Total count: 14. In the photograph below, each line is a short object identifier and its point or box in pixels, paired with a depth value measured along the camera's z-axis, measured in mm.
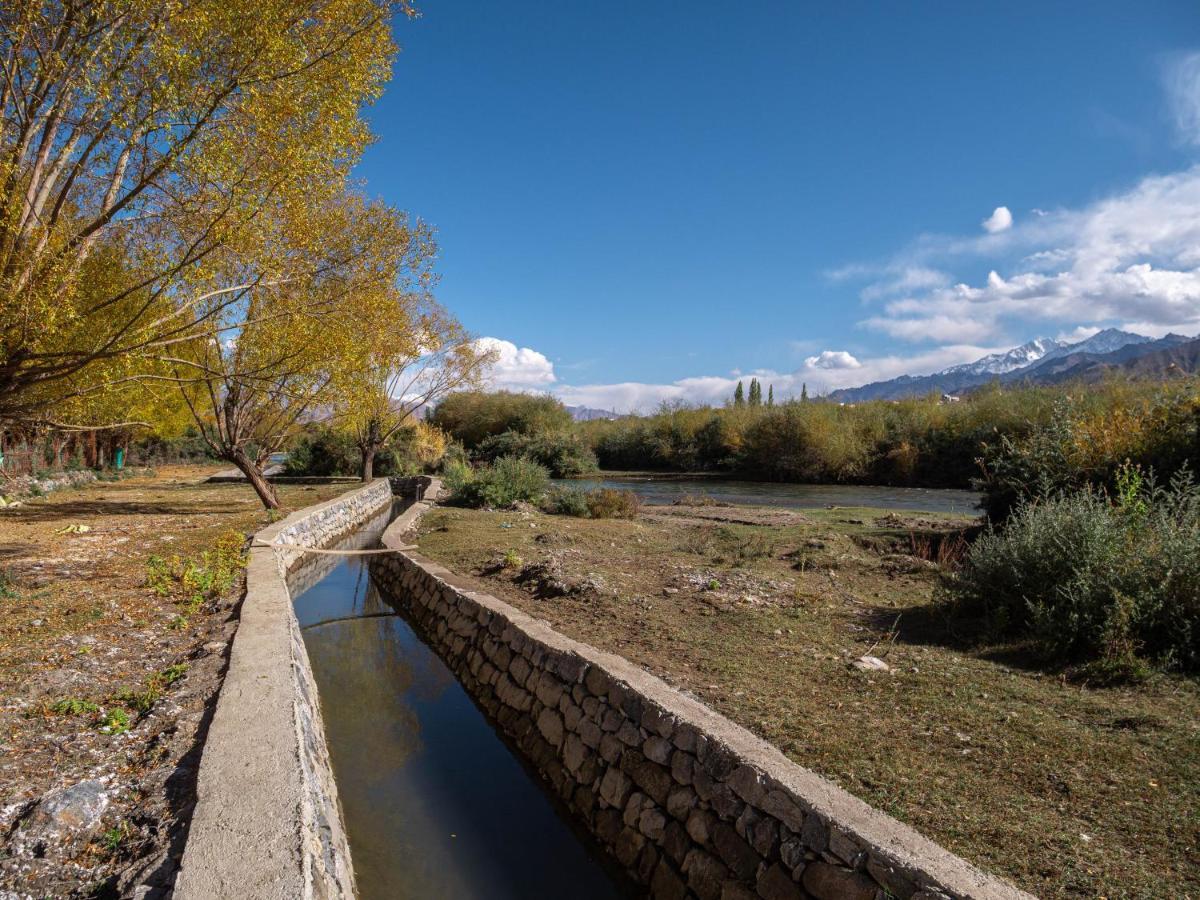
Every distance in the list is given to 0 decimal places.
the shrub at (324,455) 32781
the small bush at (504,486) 18219
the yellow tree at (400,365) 14047
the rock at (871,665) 5230
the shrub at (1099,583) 5074
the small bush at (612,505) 16797
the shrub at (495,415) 46688
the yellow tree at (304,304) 9688
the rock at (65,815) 3059
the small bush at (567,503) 16828
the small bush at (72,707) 4355
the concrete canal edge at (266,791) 2766
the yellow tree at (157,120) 5945
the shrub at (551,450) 39344
